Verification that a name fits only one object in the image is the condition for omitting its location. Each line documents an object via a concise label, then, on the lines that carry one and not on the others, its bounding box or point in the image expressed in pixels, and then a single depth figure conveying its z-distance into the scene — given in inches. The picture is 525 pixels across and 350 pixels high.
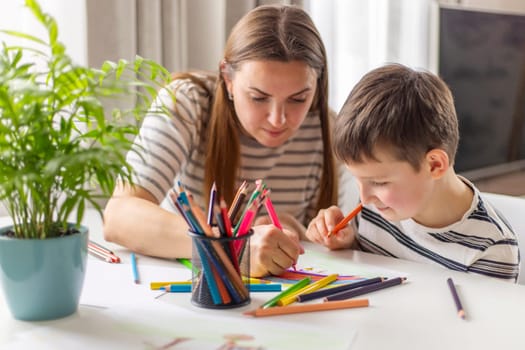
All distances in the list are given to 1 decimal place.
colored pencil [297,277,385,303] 35.1
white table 29.7
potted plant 27.9
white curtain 67.6
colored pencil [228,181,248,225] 35.6
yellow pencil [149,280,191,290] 36.5
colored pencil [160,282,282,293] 35.9
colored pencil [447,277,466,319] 33.4
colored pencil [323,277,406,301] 35.2
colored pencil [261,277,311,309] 34.1
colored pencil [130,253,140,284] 37.9
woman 43.4
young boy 42.1
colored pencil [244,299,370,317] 32.9
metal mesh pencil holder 33.0
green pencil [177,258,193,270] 40.5
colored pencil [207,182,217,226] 34.4
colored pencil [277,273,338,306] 34.4
